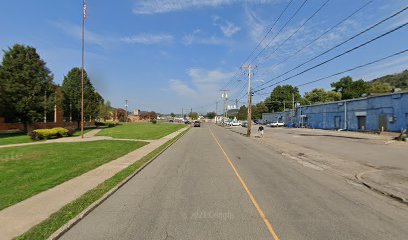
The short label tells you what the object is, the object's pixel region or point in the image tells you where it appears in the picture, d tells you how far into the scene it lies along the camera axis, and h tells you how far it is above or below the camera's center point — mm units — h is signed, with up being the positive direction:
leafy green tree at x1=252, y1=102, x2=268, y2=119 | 153950 +4436
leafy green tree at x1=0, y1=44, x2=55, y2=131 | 36938 +3980
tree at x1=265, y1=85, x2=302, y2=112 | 134000 +10033
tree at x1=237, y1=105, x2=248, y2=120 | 185838 +3090
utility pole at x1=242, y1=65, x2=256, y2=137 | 43750 +3146
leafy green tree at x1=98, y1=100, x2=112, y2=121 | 90944 +2206
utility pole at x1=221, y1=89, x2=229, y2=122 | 99888 +6613
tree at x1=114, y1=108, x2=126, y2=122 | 129650 +1061
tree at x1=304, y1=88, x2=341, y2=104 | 120375 +9439
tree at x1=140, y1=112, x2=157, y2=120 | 162588 +923
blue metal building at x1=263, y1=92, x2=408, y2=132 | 40469 +922
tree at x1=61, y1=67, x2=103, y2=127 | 52969 +3792
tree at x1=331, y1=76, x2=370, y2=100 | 110125 +11732
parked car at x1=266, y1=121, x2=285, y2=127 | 85756 -1617
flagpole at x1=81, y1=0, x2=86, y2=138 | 31591 +8759
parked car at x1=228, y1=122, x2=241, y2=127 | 101225 -1847
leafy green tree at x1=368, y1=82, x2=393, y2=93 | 105338 +11003
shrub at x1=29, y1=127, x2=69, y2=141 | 29297 -1660
